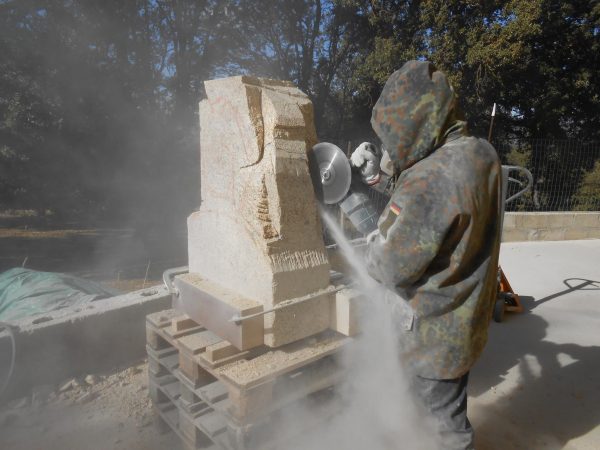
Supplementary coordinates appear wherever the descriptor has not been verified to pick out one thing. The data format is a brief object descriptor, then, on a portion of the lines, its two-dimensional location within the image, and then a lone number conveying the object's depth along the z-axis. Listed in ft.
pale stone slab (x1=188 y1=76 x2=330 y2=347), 6.53
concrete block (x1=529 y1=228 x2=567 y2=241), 25.54
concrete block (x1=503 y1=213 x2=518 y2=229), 25.03
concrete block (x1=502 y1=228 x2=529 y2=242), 25.25
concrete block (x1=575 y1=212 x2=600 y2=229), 25.79
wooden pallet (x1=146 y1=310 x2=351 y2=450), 5.95
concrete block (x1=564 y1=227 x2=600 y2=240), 25.86
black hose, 9.02
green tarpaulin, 11.78
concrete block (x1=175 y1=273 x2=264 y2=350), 6.32
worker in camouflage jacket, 5.08
